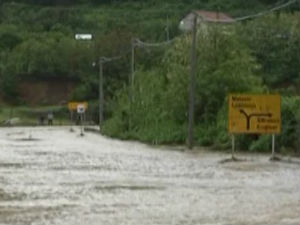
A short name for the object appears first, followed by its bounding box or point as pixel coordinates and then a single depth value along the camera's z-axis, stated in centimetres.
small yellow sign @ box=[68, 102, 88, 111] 9489
